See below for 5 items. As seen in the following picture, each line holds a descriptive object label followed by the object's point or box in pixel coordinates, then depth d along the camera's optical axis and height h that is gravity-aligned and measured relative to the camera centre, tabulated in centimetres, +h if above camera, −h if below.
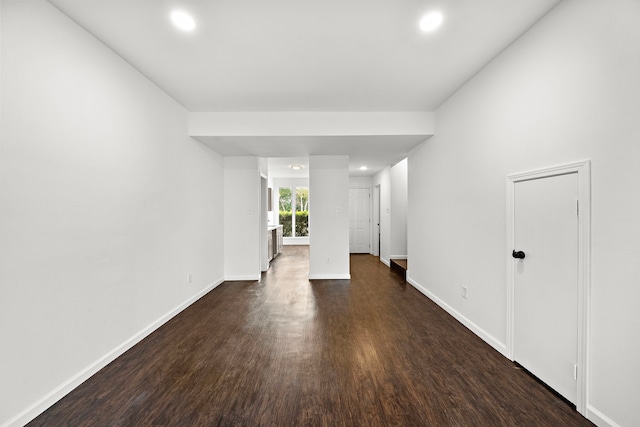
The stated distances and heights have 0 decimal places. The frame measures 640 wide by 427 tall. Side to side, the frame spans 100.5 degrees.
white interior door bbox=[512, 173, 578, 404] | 178 -49
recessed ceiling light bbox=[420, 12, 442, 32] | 196 +147
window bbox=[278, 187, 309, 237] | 1025 +11
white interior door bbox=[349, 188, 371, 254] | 829 -38
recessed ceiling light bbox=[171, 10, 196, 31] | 194 +146
